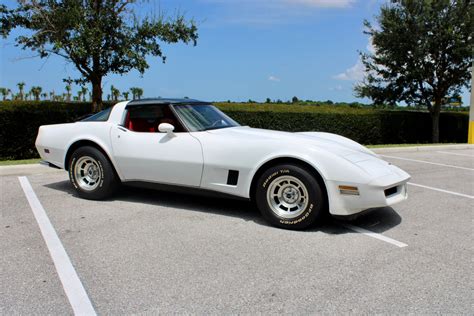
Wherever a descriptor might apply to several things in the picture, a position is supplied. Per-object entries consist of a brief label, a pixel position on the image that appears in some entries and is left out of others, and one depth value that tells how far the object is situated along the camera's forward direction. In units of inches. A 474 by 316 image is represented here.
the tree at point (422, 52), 660.7
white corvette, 168.7
